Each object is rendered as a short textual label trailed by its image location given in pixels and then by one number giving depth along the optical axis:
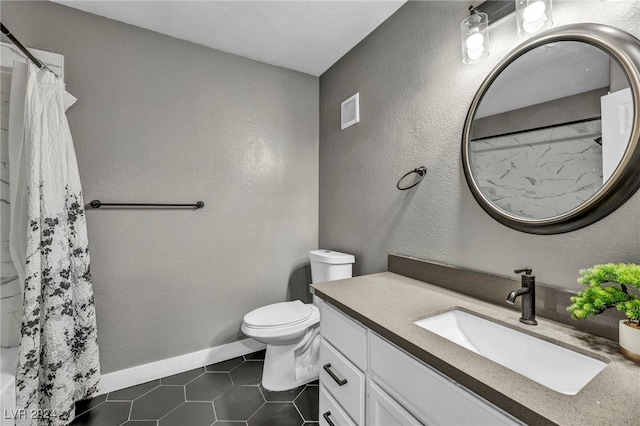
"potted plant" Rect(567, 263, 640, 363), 0.66
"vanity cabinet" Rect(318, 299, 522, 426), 0.64
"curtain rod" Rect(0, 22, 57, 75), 1.10
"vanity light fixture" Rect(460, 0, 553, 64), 0.98
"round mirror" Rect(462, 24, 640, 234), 0.81
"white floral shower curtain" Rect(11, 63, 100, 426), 1.25
